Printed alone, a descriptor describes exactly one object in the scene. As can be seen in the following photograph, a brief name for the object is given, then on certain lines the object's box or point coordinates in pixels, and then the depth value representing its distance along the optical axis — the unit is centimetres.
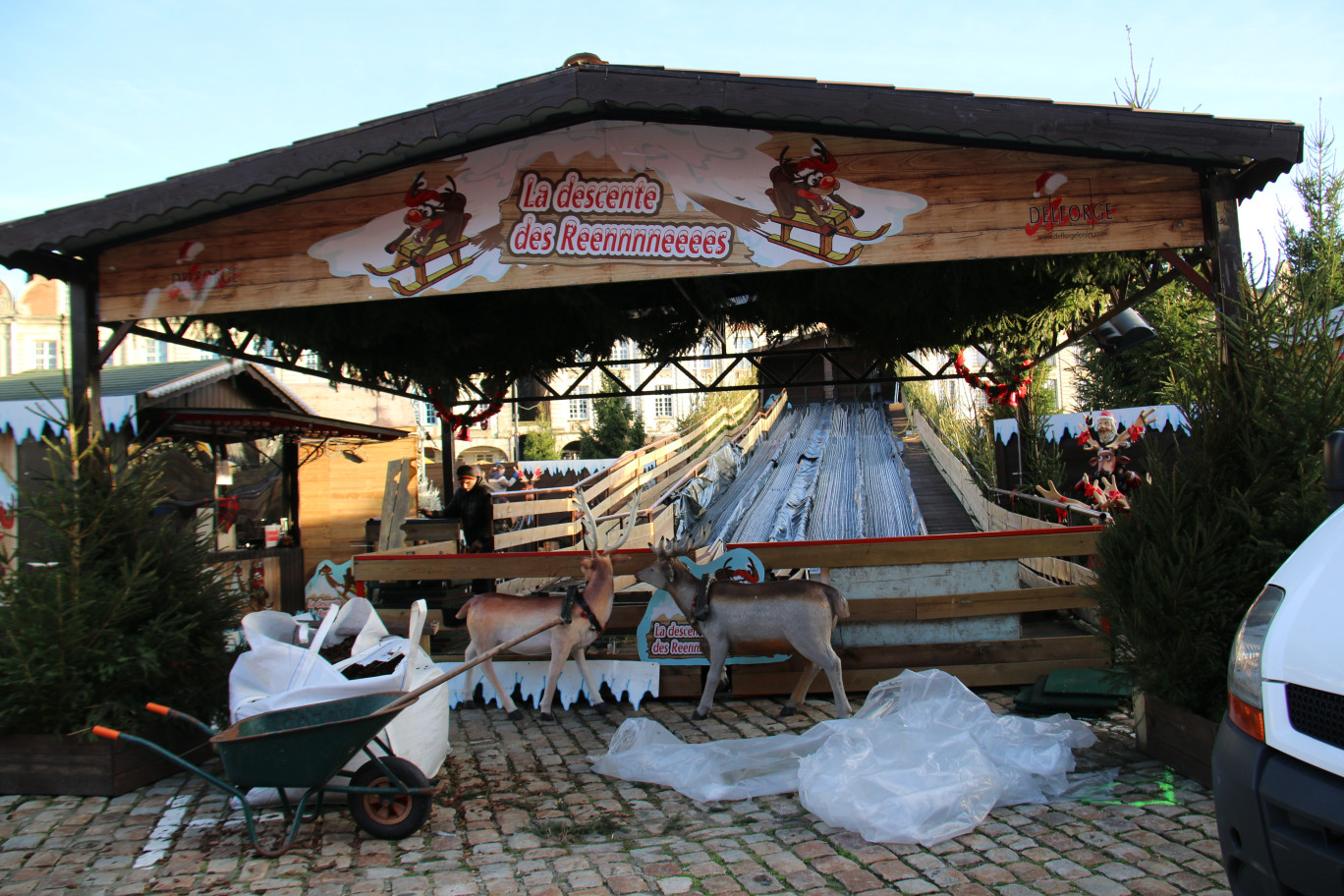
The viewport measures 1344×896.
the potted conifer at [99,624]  498
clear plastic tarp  409
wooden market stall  1183
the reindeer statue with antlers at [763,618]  604
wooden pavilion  529
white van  236
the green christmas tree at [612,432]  4256
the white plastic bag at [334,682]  445
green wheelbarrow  391
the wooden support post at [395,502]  1134
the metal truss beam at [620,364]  776
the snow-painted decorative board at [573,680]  673
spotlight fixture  1009
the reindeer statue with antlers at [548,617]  638
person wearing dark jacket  1080
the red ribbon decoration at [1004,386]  1146
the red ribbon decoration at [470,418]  1199
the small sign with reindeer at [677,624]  659
